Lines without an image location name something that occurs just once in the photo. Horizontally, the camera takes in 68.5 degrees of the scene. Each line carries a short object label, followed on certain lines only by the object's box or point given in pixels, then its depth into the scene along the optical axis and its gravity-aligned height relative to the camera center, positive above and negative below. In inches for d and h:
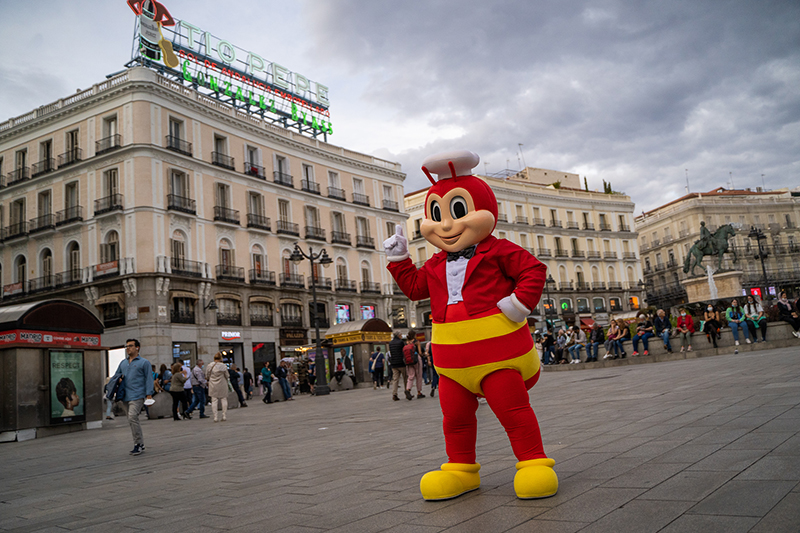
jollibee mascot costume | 140.5 +2.0
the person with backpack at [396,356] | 534.0 -14.8
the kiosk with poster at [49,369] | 485.4 +3.5
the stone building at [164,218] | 1149.7 +306.6
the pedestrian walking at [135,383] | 325.7 -10.1
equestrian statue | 987.9 +108.7
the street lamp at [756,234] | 1109.1 +132.3
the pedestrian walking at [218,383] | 535.5 -23.8
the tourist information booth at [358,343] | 1032.2 +0.2
